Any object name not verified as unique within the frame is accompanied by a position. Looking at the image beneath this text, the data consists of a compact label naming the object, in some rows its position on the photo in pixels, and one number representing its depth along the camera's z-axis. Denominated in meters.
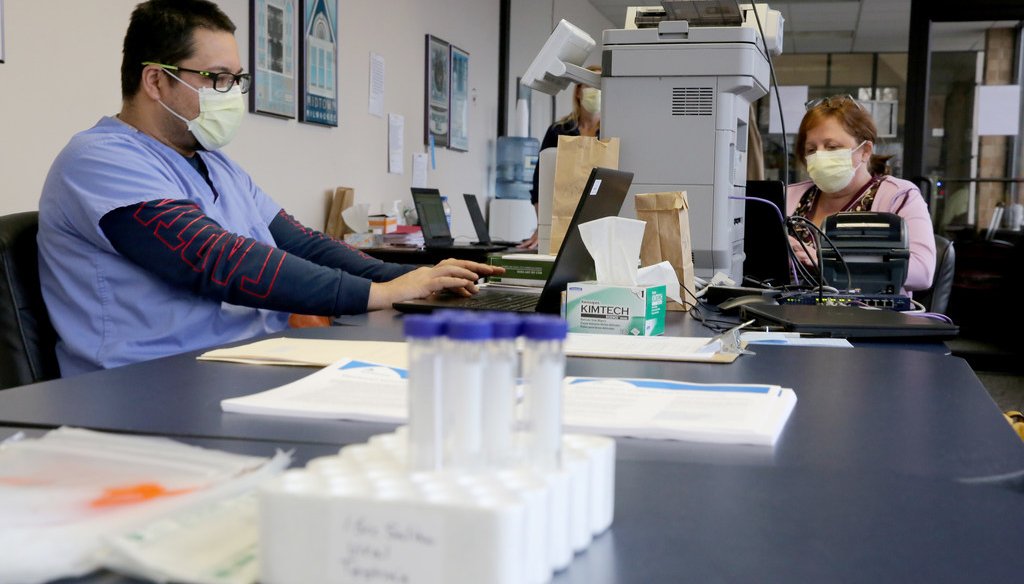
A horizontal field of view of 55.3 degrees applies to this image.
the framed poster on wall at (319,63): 3.66
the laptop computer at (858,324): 1.44
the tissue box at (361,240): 3.72
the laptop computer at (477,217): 4.72
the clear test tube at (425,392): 0.50
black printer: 2.12
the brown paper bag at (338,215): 3.87
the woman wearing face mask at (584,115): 4.02
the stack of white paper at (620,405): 0.81
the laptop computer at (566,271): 1.64
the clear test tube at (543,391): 0.52
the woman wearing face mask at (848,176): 2.86
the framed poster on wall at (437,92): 4.88
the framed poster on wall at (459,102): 5.22
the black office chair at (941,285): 2.96
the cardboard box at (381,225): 3.89
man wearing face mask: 1.64
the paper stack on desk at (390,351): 1.16
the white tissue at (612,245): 1.50
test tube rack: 0.44
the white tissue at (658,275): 1.71
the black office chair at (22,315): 1.46
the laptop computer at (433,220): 3.98
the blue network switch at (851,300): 1.87
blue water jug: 5.82
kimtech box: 1.46
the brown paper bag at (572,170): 2.24
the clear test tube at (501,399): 0.51
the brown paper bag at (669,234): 1.93
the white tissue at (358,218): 3.88
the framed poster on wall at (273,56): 3.32
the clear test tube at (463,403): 0.50
